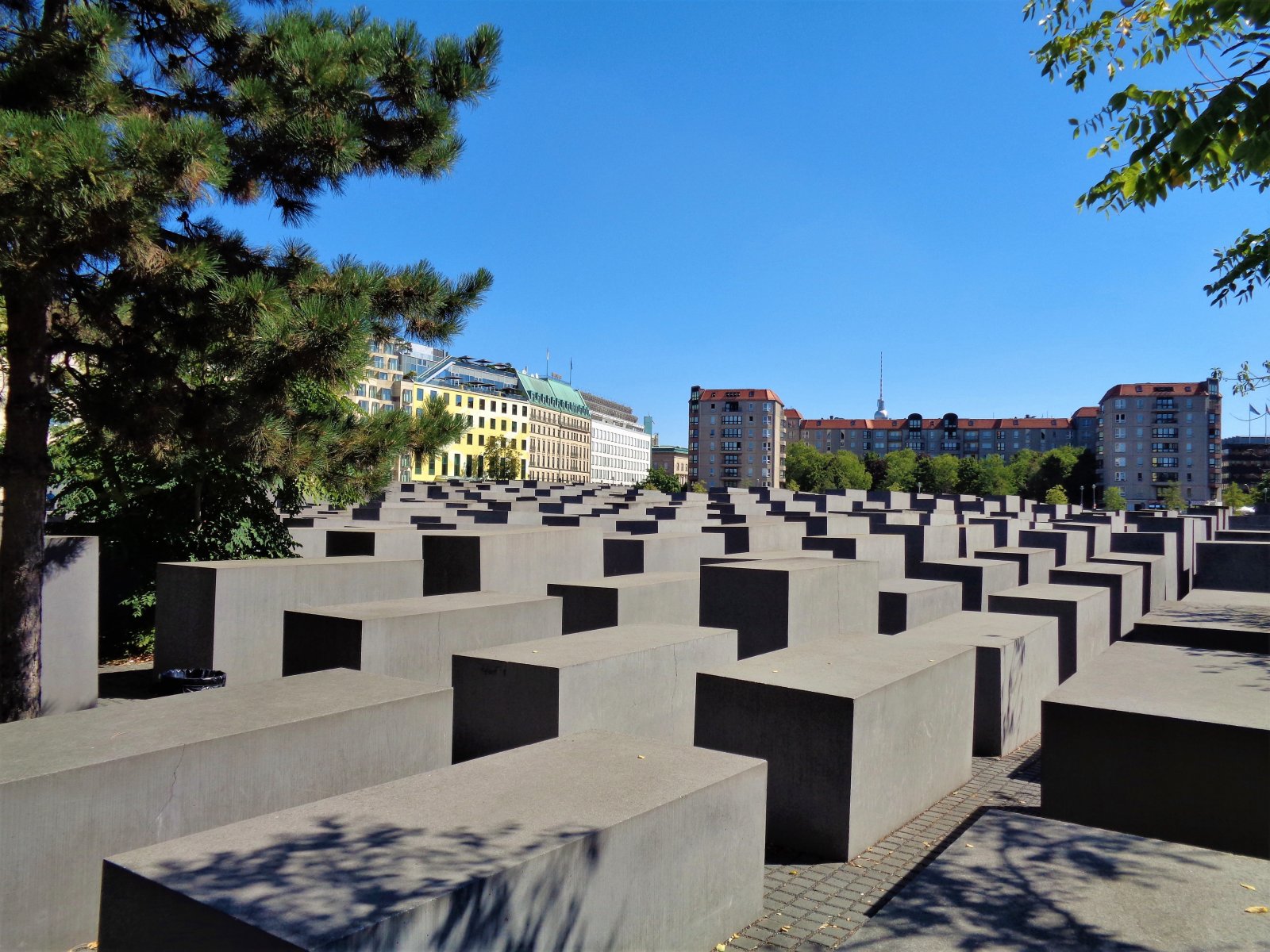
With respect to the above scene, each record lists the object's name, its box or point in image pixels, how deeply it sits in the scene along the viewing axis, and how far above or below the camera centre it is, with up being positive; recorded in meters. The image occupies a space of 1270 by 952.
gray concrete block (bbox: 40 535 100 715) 7.73 -1.20
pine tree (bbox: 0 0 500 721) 5.88 +1.78
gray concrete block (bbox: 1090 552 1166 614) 14.88 -1.27
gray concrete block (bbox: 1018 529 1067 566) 17.59 -0.92
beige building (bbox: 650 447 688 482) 179.62 +6.06
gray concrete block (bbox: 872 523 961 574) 16.39 -0.88
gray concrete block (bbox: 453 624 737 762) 6.23 -1.41
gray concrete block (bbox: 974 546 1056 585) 14.79 -1.03
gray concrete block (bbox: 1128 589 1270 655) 7.92 -1.17
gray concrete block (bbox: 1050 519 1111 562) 18.78 -0.94
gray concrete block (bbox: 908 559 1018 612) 13.07 -1.16
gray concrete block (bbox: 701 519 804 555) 14.79 -0.72
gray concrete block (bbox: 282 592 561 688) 7.41 -1.23
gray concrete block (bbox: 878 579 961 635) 10.59 -1.28
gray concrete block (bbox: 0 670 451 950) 4.09 -1.43
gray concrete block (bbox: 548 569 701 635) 9.28 -1.15
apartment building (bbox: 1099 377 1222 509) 112.25 +6.96
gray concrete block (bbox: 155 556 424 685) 8.73 -1.16
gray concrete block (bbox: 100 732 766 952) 2.78 -1.27
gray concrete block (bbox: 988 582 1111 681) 9.97 -1.28
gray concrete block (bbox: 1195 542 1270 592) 14.83 -1.11
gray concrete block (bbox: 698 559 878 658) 9.09 -1.10
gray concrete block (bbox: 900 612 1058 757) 7.97 -1.57
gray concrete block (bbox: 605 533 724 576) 12.54 -0.86
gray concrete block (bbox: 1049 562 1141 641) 12.36 -1.17
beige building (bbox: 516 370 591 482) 112.88 +7.69
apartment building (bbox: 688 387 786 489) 131.00 +8.06
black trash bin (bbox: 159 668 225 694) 8.24 -1.74
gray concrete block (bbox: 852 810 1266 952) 2.85 -1.35
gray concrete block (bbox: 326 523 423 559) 11.80 -0.72
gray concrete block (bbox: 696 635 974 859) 5.42 -1.51
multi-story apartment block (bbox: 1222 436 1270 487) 120.81 +4.74
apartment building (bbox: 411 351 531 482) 93.81 +9.50
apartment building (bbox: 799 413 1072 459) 143.12 +9.81
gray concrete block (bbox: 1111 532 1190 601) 17.23 -1.00
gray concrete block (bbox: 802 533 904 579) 13.57 -0.82
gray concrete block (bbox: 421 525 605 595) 10.43 -0.82
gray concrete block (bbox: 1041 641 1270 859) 4.80 -1.43
